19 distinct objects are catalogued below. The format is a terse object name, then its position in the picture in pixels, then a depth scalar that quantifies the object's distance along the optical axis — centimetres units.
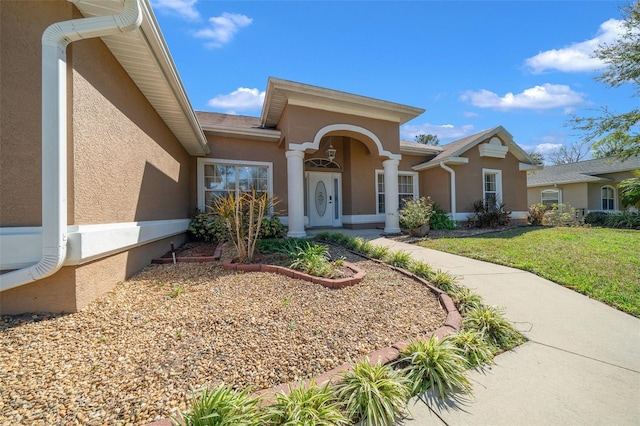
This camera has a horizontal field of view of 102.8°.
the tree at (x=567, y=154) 3435
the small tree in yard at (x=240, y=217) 466
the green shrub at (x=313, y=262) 409
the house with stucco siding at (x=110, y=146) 254
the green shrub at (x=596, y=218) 1465
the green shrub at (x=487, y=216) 1101
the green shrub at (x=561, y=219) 1252
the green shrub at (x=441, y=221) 1043
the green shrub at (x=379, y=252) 549
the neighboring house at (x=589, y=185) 1652
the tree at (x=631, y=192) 1316
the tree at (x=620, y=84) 1106
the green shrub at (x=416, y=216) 863
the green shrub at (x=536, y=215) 1297
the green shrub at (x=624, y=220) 1245
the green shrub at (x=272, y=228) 719
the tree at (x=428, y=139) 3731
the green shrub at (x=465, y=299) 319
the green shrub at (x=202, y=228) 741
